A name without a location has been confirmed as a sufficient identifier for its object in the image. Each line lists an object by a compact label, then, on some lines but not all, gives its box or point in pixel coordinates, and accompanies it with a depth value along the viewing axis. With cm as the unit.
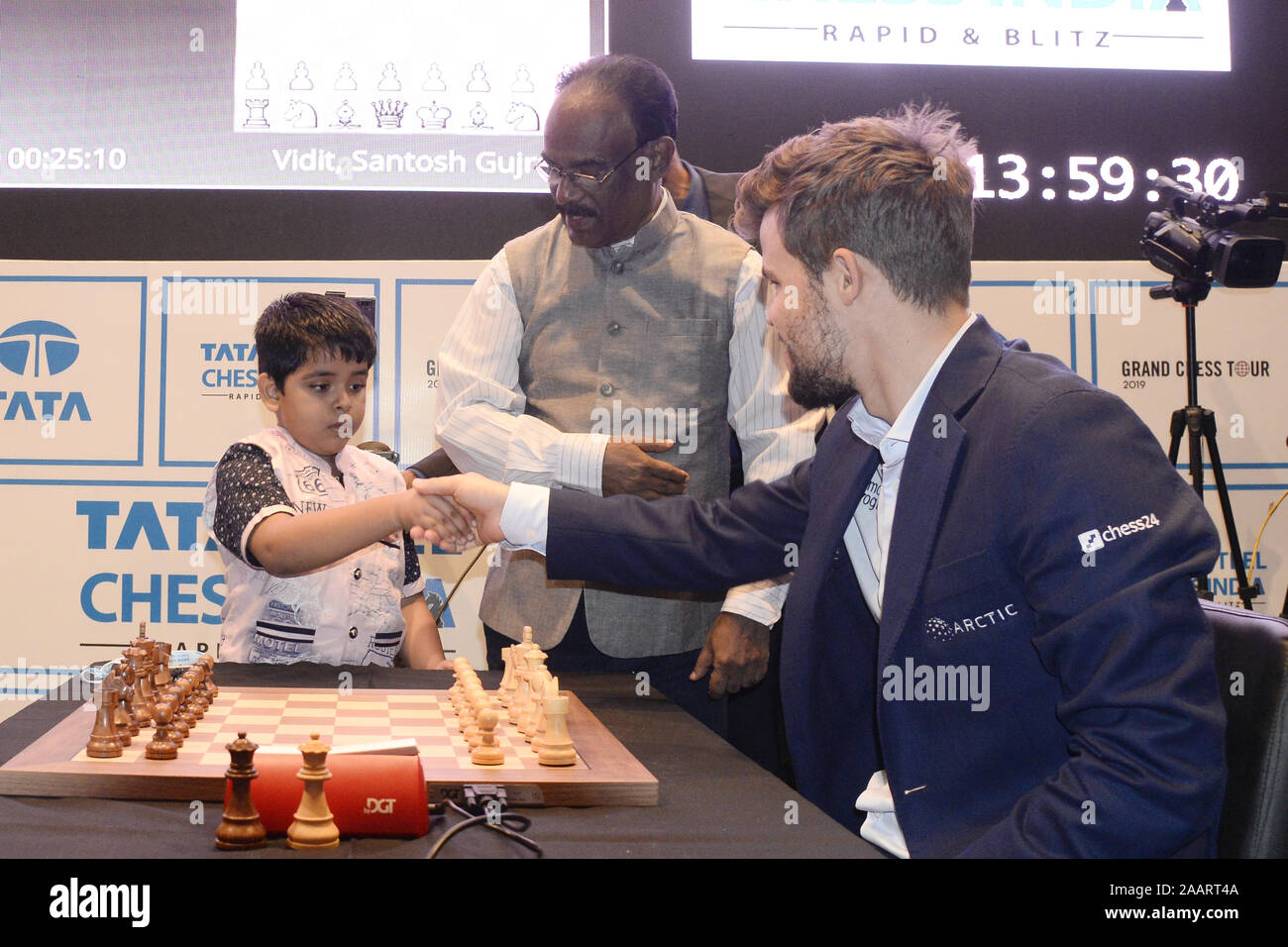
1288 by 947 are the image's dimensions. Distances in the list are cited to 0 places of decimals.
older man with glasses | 245
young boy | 235
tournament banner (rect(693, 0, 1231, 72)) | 448
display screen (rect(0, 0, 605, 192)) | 420
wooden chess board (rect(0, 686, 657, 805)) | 133
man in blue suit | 121
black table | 115
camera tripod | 373
